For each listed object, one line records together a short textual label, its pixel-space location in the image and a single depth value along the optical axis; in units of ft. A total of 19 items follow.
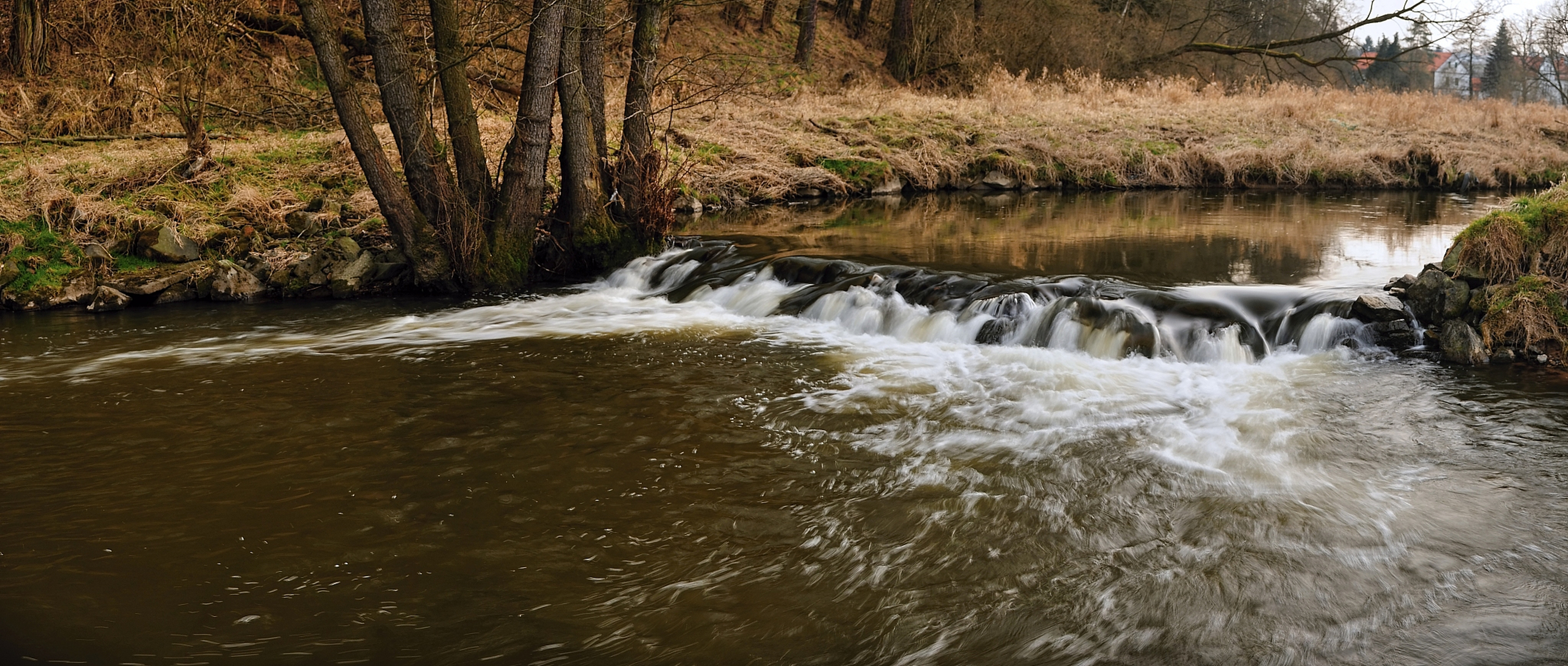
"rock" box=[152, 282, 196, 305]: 29.40
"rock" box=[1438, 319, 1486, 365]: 20.59
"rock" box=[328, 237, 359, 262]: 31.27
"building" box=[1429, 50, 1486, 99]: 209.14
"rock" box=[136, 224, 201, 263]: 29.84
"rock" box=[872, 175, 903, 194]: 54.95
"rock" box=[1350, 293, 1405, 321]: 22.12
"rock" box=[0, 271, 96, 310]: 28.12
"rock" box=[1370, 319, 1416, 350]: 21.83
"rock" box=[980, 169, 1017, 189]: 57.00
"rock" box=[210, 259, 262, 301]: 29.76
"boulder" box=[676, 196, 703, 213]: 45.62
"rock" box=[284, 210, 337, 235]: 32.22
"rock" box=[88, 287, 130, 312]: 28.30
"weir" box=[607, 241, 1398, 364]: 22.20
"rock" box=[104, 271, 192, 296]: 28.89
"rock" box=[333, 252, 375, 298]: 30.45
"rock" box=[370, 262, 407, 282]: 30.91
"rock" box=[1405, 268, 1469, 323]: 21.88
